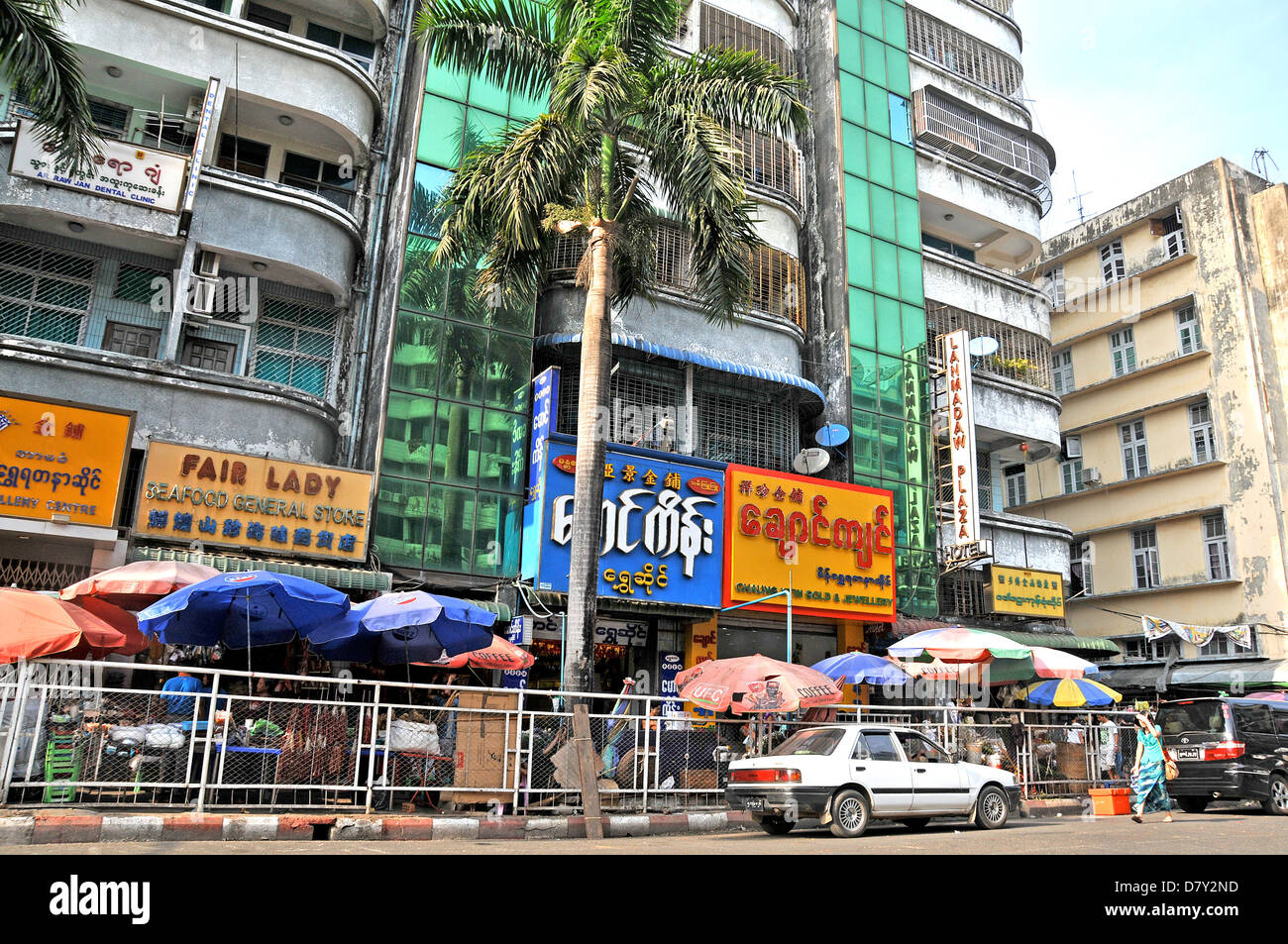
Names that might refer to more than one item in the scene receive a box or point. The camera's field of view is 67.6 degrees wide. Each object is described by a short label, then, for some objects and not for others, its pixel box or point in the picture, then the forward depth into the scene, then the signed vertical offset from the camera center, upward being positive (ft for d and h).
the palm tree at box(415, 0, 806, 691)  50.26 +30.12
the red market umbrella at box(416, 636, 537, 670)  50.31 +3.09
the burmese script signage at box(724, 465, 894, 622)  70.44 +13.65
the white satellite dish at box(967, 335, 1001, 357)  89.30 +34.68
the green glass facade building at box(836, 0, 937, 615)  84.38 +40.30
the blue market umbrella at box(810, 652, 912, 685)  58.70 +3.50
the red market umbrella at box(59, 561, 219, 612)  42.04 +5.51
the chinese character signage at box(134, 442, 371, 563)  52.85 +11.56
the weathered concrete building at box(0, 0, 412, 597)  54.54 +27.80
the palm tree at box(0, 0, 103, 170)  42.52 +28.24
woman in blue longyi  50.52 -1.72
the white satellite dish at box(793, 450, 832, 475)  79.56 +21.40
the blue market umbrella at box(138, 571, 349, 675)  40.55 +4.63
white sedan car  40.78 -2.35
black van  56.18 -0.73
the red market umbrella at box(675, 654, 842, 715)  46.32 +1.83
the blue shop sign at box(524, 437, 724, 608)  62.44 +12.98
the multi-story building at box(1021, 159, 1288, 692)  106.42 +35.79
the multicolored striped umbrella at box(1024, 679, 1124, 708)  61.11 +2.47
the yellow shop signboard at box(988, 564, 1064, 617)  87.51 +12.64
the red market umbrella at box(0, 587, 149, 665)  35.27 +2.96
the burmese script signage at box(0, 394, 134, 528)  49.49 +12.56
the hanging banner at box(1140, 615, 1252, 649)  101.40 +10.87
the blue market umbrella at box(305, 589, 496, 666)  44.09 +4.13
